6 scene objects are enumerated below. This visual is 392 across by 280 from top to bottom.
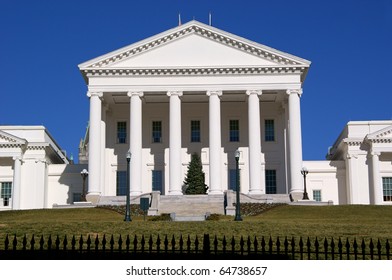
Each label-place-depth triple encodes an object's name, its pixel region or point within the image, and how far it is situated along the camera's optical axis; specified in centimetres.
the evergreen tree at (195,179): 6169
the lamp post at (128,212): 3881
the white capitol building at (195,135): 6112
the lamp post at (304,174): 5634
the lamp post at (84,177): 5675
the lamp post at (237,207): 3828
